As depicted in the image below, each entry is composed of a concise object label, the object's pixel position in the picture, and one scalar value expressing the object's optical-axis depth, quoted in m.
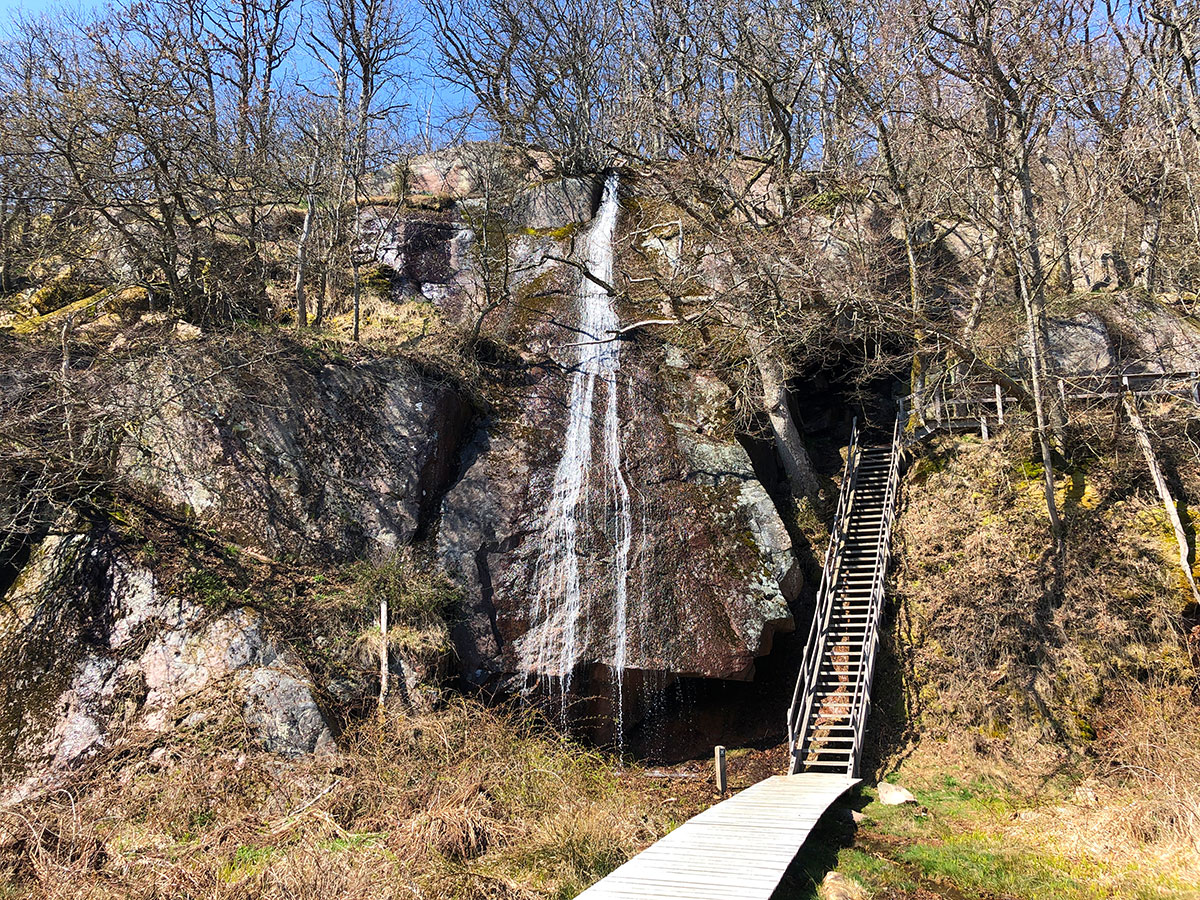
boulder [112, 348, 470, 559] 12.29
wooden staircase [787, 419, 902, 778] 11.20
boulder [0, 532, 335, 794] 9.44
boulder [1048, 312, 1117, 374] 15.76
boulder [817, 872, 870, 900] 7.05
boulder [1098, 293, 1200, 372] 15.31
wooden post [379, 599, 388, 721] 10.45
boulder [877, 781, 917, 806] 9.82
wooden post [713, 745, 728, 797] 10.34
